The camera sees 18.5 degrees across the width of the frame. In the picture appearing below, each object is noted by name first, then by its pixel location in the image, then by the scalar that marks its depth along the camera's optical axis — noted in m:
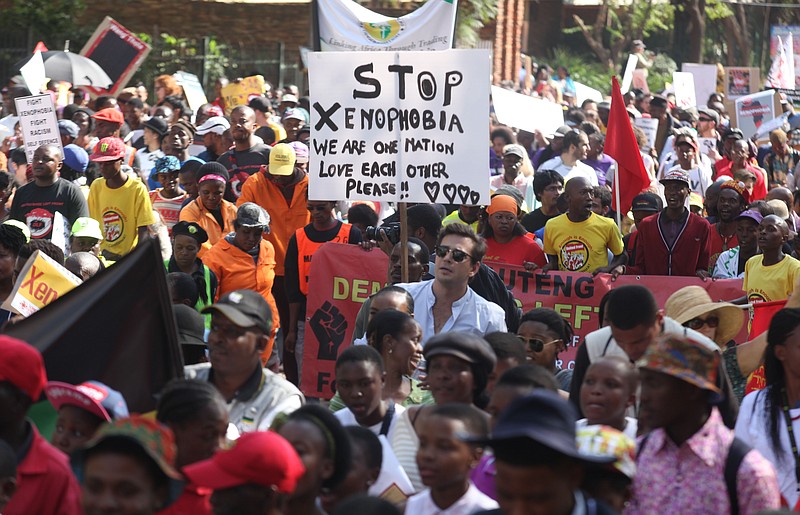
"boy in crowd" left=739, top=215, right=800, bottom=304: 16.43
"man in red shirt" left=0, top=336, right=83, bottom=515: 7.61
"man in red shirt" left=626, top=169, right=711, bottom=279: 18.10
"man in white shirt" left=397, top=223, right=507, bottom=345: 13.21
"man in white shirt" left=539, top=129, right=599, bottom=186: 25.36
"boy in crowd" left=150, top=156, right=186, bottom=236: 21.19
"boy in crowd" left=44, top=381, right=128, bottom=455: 8.35
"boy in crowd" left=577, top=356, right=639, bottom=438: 8.97
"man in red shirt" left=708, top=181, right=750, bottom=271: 19.57
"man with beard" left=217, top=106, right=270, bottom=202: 23.27
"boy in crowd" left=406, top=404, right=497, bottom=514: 8.06
